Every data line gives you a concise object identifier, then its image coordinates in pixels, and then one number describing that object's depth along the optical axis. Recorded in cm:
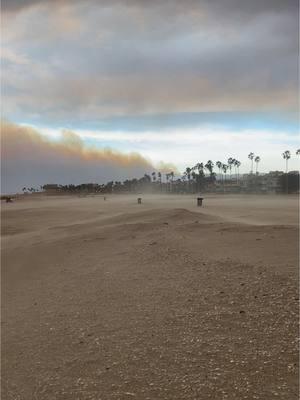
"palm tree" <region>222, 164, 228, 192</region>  18988
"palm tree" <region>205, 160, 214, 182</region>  18062
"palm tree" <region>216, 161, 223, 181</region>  18750
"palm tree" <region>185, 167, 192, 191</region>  18550
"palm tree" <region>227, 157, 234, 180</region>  18644
